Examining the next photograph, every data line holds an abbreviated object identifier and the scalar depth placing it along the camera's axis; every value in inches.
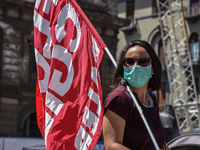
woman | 225.9
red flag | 266.1
